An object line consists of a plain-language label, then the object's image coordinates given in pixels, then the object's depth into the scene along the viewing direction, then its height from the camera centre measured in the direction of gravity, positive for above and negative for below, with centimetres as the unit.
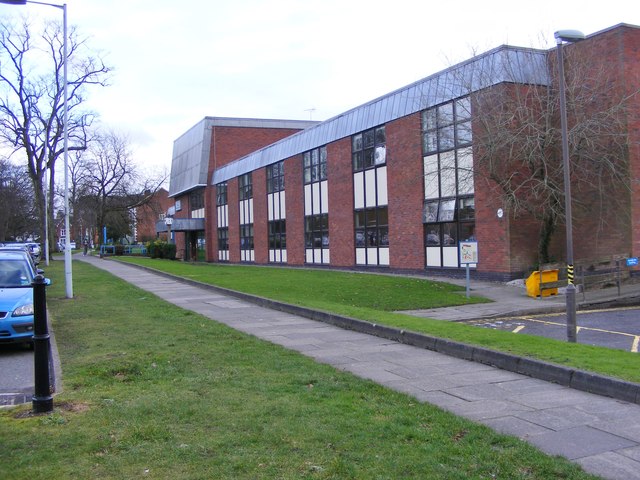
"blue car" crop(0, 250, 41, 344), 902 -105
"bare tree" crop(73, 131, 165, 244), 6475 +593
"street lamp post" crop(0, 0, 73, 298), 1600 +158
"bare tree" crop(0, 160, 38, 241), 6162 +495
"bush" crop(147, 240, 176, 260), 5616 -101
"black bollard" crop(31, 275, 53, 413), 534 -106
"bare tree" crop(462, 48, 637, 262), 1773 +277
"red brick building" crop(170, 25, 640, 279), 1928 +240
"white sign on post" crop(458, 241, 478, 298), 1716 -59
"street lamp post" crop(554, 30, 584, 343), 972 +69
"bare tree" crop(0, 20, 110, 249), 3762 +834
